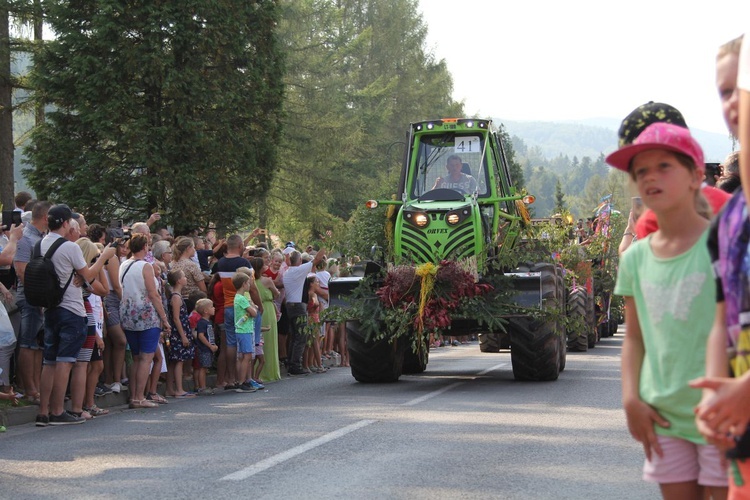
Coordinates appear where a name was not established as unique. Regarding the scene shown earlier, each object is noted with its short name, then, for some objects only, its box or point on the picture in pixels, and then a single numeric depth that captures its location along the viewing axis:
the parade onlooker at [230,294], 15.95
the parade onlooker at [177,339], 14.77
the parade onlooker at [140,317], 13.80
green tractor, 15.21
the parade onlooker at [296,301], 18.55
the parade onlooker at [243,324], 15.71
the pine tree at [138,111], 27.47
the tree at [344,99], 45.38
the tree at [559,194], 121.84
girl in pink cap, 3.66
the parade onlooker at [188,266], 15.78
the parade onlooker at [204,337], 15.34
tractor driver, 16.05
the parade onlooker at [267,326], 17.27
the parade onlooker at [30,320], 12.59
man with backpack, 11.84
